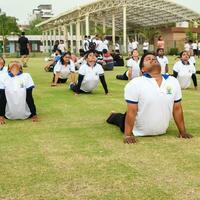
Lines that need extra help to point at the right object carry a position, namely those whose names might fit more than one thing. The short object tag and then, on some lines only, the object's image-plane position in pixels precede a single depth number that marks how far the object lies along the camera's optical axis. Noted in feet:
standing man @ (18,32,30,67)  69.77
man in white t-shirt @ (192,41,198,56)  113.50
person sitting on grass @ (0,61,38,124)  23.58
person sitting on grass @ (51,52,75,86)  41.78
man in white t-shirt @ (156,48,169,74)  44.91
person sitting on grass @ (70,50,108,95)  34.40
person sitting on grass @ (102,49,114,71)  62.49
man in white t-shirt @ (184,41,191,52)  100.72
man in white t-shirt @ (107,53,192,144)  18.49
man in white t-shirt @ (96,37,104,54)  76.83
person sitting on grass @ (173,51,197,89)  38.63
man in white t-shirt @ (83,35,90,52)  75.29
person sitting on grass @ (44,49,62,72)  58.49
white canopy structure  139.33
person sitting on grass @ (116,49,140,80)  44.83
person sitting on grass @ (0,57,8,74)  26.72
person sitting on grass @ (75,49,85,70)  54.03
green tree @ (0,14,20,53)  183.77
